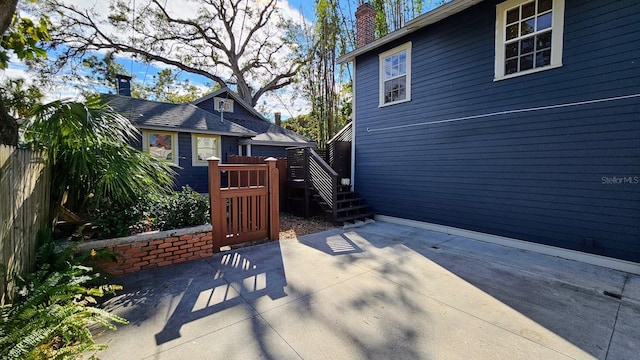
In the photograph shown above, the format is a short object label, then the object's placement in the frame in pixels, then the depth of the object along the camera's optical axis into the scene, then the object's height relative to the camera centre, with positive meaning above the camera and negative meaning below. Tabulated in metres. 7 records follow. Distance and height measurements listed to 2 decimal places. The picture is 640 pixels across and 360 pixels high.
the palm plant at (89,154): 2.78 +0.14
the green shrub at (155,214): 3.29 -0.66
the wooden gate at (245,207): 4.16 -0.70
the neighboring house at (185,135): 8.30 +1.07
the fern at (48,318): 1.59 -1.06
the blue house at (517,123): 3.58 +0.74
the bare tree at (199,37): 14.12 +7.71
